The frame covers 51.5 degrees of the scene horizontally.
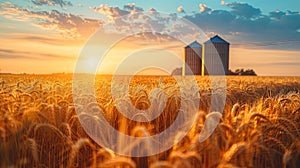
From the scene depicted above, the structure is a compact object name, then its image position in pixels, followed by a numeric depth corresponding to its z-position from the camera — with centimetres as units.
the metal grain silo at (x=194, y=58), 5822
